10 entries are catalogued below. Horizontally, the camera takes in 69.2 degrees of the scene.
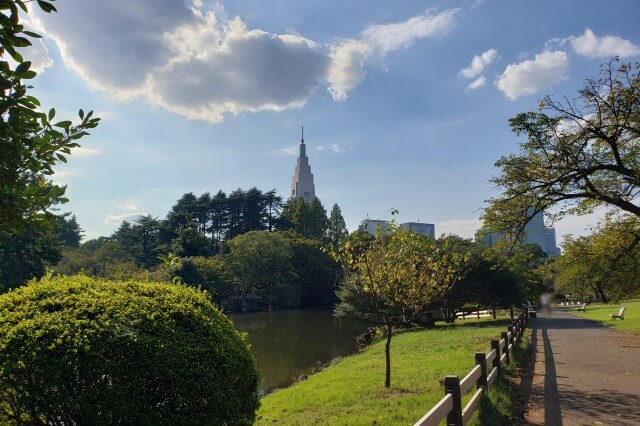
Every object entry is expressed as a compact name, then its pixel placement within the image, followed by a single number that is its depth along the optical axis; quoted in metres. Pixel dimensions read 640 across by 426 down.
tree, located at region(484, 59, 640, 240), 13.54
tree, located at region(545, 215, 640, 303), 16.45
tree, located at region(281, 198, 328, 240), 88.38
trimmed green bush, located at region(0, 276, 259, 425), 4.03
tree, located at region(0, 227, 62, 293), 31.95
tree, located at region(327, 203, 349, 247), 90.56
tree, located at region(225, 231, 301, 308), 61.59
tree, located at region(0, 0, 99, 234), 2.59
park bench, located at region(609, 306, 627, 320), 30.20
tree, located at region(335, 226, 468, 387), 11.14
